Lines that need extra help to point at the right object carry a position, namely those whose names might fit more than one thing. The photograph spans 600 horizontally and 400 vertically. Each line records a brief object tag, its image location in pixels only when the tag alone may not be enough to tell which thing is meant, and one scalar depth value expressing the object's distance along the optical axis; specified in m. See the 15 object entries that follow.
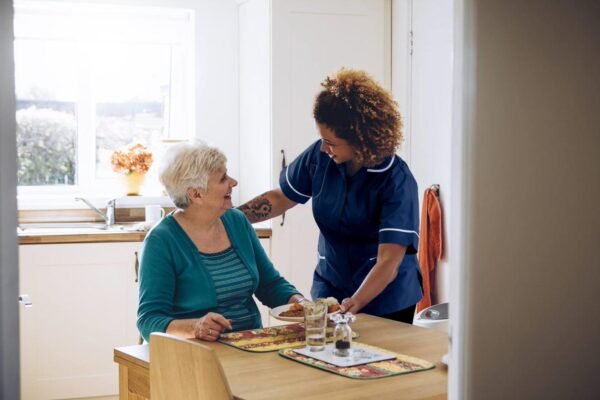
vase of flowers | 4.38
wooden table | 1.72
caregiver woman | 2.47
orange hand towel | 3.84
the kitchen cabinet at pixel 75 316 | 3.80
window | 4.48
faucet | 4.27
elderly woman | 2.21
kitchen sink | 3.91
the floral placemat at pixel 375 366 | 1.86
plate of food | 2.16
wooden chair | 1.58
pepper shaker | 1.98
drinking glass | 2.05
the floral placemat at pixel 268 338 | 2.10
